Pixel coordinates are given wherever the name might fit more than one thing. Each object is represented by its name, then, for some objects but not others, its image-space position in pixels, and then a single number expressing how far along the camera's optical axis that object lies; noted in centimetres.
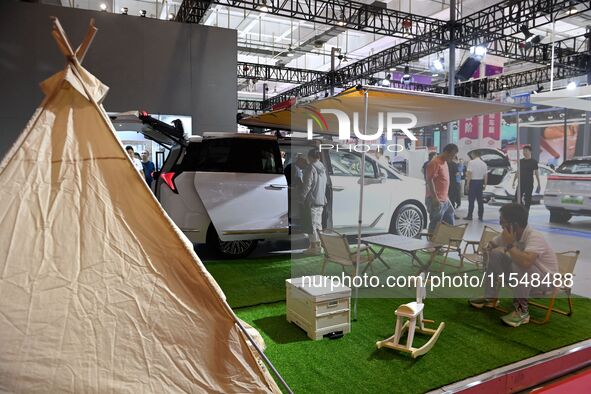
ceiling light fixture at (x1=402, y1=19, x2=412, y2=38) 1063
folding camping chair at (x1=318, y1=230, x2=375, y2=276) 402
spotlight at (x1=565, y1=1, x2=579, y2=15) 873
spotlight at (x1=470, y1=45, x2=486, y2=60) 984
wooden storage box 313
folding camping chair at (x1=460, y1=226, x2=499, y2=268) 405
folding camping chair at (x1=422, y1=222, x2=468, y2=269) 408
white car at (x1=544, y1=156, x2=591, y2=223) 474
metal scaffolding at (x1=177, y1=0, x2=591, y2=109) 962
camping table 407
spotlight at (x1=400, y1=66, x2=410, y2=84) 1392
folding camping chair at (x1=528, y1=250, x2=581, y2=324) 357
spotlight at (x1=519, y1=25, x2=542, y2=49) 973
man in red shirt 404
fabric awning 326
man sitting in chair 360
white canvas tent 172
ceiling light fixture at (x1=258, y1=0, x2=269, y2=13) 922
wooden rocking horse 293
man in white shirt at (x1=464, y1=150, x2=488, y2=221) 406
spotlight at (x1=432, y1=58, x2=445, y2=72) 1169
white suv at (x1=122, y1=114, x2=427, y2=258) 466
